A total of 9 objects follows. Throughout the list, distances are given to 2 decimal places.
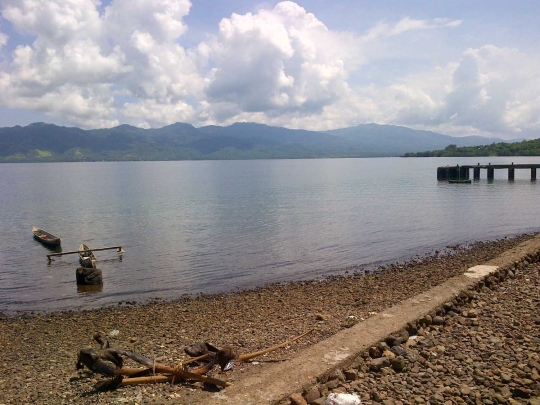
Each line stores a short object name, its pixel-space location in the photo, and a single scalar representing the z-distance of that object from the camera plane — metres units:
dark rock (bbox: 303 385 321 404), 7.36
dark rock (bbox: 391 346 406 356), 9.02
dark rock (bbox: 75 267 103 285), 21.72
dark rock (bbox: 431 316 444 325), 10.78
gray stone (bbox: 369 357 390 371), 8.45
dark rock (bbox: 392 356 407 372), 8.41
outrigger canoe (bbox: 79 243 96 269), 23.20
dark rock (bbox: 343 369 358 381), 8.09
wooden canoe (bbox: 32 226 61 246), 31.73
